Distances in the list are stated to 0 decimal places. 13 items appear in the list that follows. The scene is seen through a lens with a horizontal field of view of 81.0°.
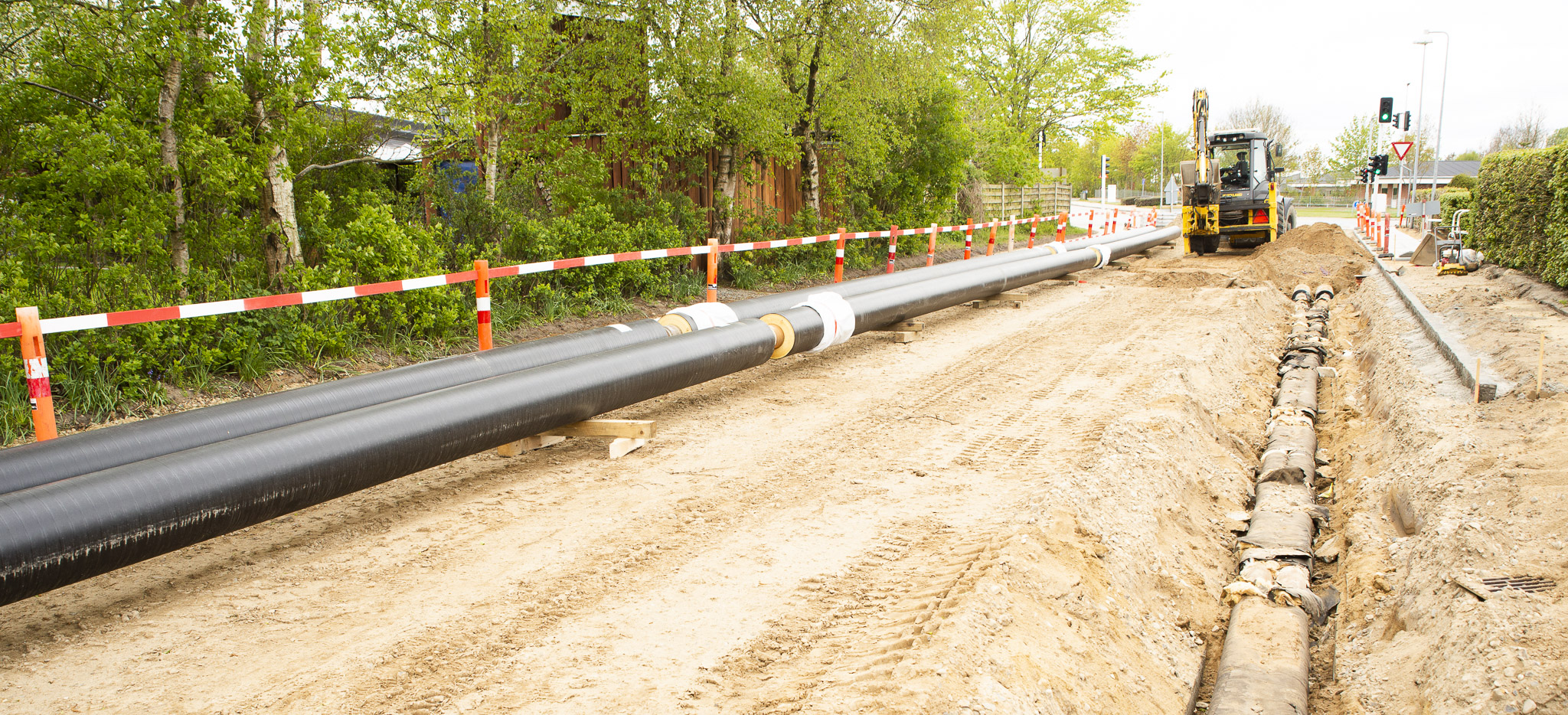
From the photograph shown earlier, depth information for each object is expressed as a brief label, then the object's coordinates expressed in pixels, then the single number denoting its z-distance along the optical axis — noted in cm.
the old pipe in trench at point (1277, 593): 350
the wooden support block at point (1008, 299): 1245
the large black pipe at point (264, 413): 402
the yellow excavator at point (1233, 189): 1734
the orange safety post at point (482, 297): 702
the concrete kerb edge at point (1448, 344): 654
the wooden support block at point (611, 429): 575
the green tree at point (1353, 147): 5816
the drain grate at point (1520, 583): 359
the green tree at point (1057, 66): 2948
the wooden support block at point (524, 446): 571
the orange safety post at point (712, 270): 966
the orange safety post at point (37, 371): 457
